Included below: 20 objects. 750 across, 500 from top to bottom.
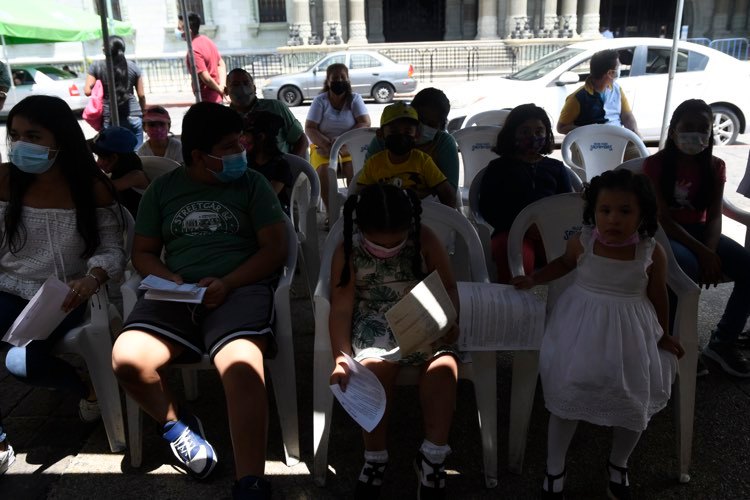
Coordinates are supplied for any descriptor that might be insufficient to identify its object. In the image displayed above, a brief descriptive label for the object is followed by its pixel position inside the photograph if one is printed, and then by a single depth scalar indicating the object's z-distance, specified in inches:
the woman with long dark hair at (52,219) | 106.7
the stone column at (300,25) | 998.4
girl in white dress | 89.6
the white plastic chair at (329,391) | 100.0
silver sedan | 660.7
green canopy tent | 411.5
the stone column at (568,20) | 979.3
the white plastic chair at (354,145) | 204.7
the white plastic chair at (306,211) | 158.1
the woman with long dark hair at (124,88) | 242.5
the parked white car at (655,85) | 371.6
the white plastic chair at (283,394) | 105.7
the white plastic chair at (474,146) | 206.5
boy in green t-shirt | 95.8
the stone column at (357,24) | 990.4
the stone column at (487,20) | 992.2
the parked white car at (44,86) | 609.9
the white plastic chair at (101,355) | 106.8
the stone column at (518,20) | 968.9
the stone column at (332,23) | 986.8
